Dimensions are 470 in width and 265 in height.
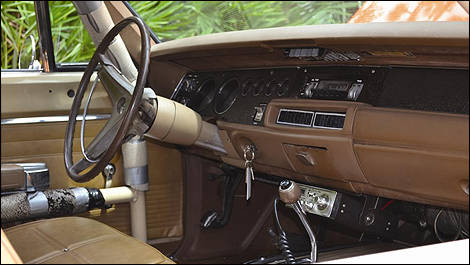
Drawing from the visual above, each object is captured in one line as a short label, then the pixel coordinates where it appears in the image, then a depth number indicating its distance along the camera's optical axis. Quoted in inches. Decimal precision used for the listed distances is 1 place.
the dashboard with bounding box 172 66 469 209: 40.1
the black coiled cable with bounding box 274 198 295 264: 74.2
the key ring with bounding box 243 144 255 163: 77.7
